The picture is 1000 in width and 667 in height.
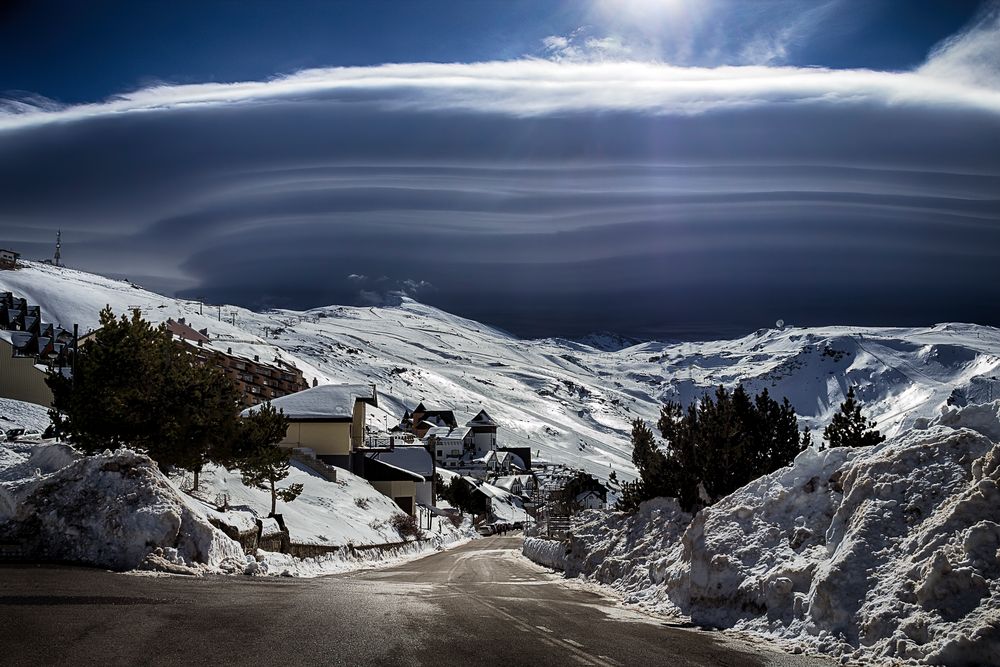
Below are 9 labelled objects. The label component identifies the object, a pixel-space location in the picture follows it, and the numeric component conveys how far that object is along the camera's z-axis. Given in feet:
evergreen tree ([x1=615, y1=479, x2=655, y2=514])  103.24
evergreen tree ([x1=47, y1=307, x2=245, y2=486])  95.71
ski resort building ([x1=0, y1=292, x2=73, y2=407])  198.39
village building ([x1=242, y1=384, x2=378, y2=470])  207.48
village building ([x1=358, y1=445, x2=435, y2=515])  229.66
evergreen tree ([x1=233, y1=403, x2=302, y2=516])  111.55
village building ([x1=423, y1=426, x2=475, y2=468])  579.48
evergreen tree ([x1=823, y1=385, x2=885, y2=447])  84.13
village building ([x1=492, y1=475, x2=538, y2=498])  529.45
